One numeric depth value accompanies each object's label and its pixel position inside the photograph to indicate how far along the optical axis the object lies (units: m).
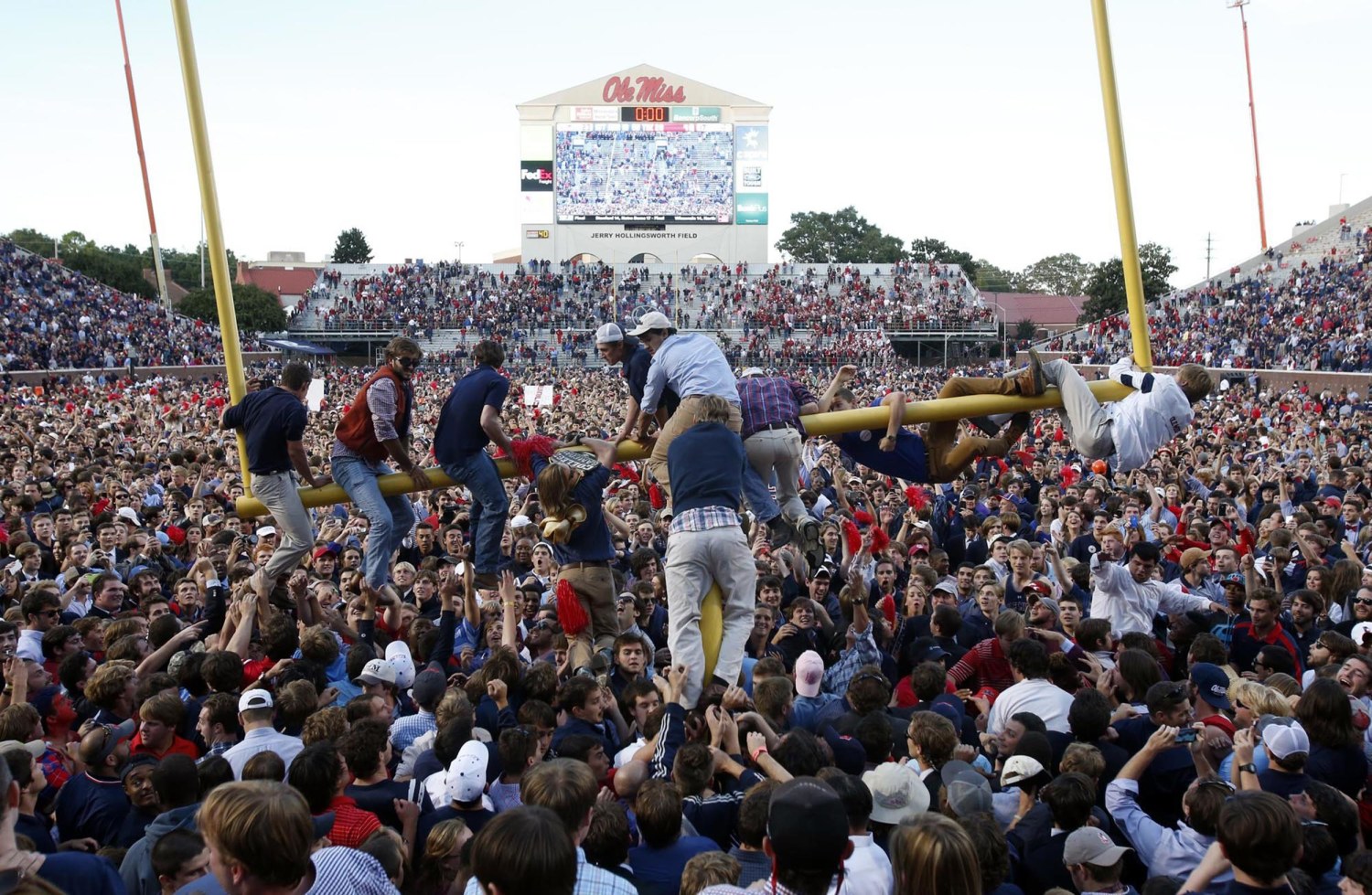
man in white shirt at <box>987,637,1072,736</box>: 5.26
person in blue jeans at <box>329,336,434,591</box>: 6.14
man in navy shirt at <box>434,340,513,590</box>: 6.23
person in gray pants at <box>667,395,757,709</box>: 5.04
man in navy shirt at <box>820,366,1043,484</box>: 6.54
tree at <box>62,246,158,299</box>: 70.88
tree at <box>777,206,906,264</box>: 99.81
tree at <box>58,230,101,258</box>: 78.30
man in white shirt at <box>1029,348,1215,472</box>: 5.98
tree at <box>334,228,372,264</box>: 89.31
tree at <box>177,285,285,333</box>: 67.12
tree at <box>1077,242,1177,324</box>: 59.88
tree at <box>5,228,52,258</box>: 80.77
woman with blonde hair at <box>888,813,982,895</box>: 2.80
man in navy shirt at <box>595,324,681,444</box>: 5.78
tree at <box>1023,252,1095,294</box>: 103.06
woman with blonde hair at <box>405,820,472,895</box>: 3.67
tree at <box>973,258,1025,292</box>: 99.21
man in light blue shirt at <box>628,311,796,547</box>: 5.46
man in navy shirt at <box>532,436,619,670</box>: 5.77
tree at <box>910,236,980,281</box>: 86.62
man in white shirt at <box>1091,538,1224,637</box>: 7.07
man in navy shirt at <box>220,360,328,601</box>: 6.02
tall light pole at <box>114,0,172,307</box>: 33.84
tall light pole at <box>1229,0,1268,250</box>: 47.97
